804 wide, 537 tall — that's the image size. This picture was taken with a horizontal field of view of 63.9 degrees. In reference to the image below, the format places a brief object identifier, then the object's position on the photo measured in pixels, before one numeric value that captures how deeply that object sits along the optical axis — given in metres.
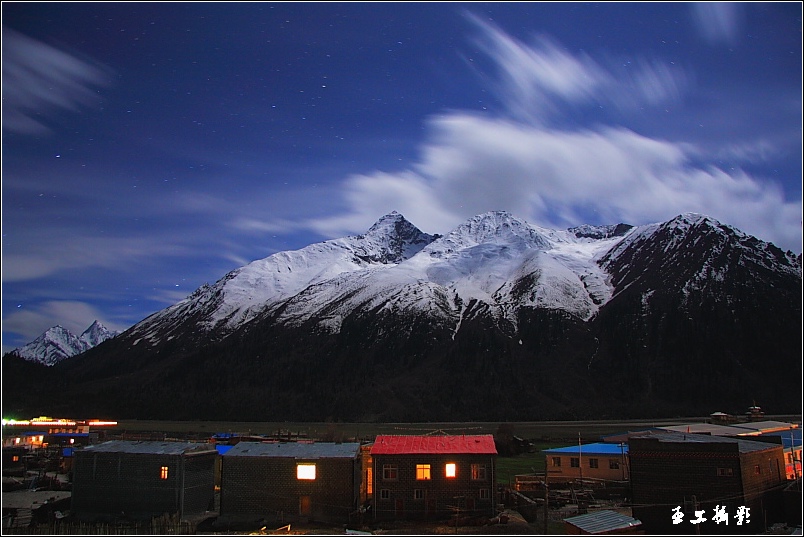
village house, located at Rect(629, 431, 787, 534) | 30.41
